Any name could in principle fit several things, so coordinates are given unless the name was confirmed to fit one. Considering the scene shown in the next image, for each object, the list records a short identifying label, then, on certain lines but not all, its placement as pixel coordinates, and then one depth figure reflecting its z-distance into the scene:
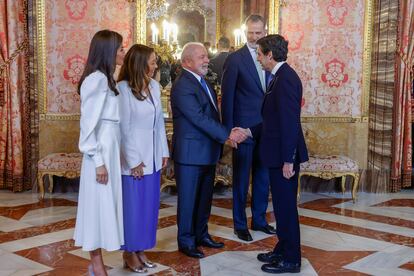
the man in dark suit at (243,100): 4.30
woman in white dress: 2.96
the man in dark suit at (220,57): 6.11
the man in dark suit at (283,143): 3.31
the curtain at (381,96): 6.10
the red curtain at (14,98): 6.06
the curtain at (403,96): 6.16
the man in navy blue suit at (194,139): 3.72
